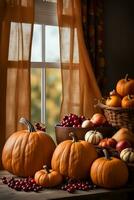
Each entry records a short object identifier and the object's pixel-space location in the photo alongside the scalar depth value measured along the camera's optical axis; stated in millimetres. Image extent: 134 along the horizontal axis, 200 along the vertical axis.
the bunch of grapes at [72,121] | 2178
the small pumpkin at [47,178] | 1706
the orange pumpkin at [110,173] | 1680
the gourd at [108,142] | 1938
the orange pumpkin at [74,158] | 1773
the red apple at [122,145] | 1880
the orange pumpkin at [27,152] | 1880
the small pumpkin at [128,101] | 2244
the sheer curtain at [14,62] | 2555
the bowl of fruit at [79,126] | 2106
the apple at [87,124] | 2117
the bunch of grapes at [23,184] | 1671
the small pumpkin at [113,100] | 2309
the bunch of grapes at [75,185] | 1664
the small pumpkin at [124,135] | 2004
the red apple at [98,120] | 2183
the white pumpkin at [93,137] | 2018
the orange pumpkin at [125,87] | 2391
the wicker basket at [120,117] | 2244
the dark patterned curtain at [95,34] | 2906
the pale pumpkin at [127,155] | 1781
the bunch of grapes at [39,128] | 2185
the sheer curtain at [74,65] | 2814
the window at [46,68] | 2820
